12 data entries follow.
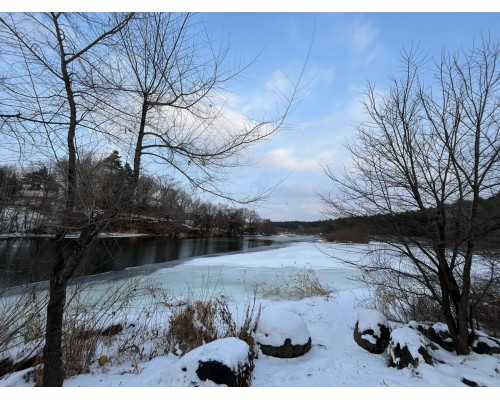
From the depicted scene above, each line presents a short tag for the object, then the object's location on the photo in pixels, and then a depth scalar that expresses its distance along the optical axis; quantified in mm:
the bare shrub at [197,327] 5215
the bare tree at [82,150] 2582
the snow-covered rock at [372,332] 5176
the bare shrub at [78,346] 4250
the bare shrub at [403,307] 6004
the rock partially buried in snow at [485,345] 4324
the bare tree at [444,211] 4020
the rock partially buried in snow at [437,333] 4646
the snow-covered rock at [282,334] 5004
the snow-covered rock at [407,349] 3980
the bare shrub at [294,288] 10531
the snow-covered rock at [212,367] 3160
